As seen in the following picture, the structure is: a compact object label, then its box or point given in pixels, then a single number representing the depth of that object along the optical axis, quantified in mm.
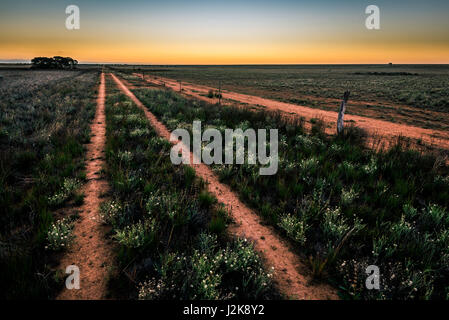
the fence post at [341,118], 10103
